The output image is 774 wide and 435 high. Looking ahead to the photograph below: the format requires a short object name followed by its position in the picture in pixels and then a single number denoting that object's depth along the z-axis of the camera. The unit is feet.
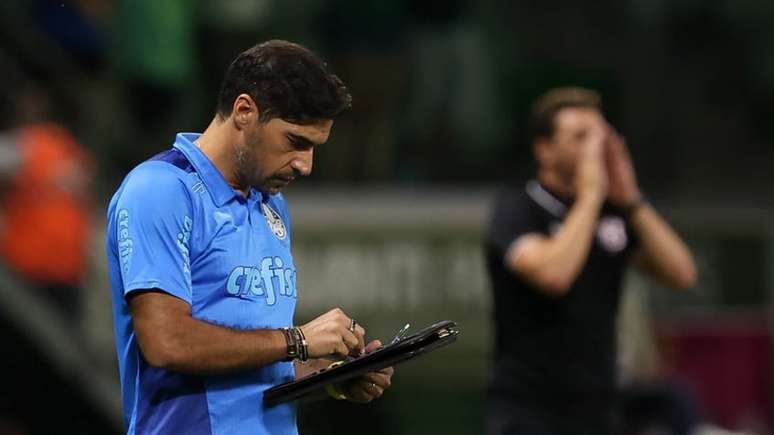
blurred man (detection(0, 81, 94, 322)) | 60.85
